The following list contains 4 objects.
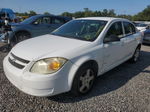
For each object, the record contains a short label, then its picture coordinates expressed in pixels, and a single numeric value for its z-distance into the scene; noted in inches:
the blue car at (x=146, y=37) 251.5
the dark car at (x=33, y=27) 189.2
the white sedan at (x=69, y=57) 70.0
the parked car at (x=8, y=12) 512.0
